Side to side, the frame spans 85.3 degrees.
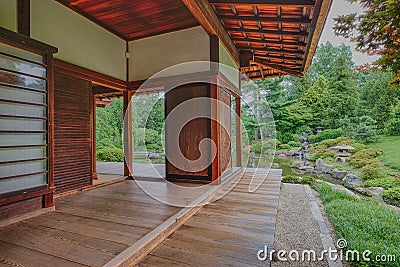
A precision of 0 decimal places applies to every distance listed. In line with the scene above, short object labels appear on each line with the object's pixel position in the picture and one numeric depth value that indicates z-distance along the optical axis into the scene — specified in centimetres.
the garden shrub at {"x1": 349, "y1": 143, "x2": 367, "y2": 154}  1038
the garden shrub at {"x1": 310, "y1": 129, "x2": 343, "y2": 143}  1241
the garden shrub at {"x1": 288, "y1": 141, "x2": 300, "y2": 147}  1297
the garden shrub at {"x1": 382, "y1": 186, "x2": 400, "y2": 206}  541
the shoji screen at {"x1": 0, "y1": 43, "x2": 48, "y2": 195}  223
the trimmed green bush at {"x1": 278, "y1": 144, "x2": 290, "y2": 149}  1280
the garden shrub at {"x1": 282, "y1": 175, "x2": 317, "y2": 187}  575
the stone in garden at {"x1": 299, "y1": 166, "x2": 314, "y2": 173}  915
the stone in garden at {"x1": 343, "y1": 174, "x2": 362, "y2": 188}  692
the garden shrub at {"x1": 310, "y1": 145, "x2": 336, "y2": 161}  1066
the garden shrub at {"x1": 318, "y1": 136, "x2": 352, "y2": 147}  1130
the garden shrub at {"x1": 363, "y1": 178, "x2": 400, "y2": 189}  631
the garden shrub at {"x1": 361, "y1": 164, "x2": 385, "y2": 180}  729
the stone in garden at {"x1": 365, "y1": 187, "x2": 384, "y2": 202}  583
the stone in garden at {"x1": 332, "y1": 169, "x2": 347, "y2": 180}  815
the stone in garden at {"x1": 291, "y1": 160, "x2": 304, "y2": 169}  982
